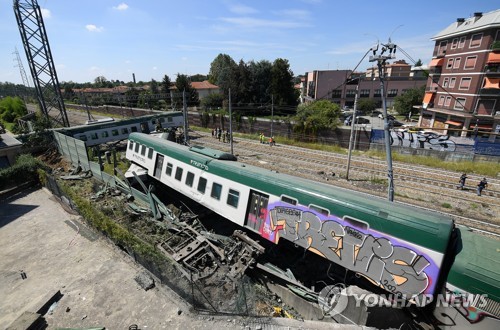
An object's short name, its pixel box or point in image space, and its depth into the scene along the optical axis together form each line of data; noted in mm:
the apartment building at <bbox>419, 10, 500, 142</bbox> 35406
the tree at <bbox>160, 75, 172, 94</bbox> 78938
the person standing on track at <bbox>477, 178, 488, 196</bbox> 20062
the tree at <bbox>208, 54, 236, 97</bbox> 59719
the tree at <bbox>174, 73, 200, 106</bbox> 71750
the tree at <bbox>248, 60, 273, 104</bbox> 59906
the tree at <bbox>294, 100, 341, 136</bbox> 35688
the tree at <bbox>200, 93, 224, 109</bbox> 64125
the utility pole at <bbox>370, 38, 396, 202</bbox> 10884
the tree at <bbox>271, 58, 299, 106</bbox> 58281
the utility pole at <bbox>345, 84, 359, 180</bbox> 23862
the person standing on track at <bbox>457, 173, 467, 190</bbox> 21056
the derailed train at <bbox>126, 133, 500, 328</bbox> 7621
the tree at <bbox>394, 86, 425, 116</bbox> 60619
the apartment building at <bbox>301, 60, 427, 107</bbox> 71375
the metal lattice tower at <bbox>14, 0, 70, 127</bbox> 29719
